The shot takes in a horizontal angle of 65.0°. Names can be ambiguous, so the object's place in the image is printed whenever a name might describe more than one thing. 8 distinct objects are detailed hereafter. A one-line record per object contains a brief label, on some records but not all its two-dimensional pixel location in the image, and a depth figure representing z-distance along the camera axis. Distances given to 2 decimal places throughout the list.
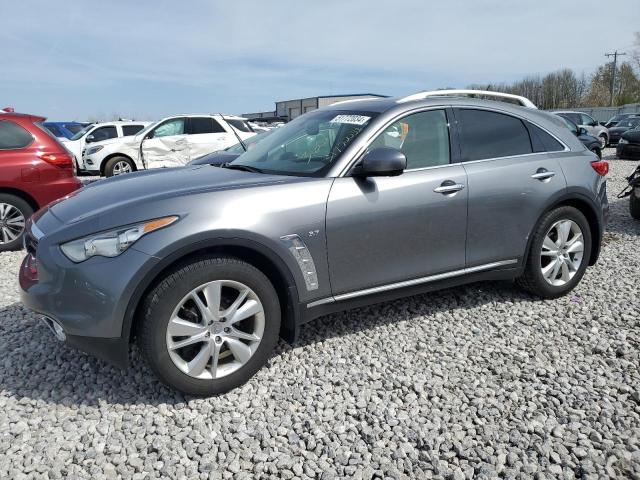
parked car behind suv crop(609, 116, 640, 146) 22.62
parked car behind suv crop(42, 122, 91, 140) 17.73
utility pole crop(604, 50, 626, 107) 60.79
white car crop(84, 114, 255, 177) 12.12
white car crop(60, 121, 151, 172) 14.90
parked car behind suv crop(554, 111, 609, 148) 20.77
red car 6.02
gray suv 2.60
